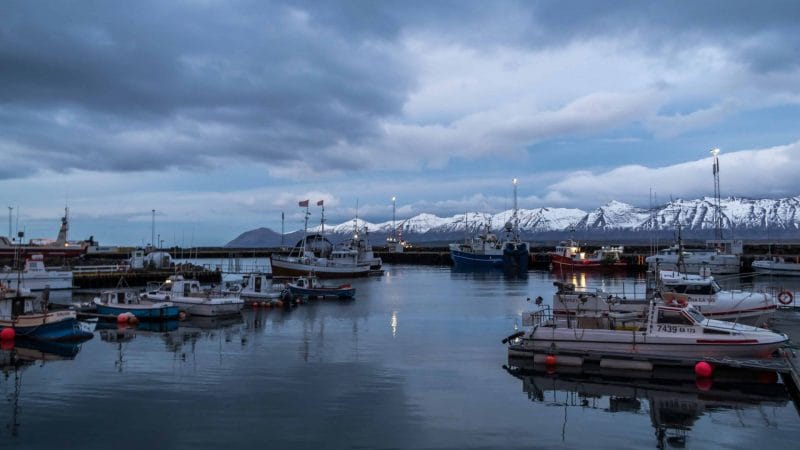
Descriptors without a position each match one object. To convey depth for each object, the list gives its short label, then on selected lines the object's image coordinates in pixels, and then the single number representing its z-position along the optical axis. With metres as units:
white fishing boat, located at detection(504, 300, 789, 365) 24.03
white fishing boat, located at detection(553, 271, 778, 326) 30.94
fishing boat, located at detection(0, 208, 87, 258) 85.62
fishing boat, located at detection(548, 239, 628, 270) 104.62
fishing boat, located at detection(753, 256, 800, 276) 80.88
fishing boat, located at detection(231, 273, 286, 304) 49.22
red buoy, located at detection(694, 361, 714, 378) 23.06
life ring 37.80
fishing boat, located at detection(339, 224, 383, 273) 102.38
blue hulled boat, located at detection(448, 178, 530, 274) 111.44
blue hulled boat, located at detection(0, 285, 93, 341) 31.25
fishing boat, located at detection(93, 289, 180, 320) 39.31
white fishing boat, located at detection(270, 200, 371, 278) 82.19
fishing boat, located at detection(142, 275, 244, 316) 42.06
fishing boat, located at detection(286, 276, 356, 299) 54.91
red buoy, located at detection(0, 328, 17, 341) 30.88
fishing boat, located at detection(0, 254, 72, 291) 55.56
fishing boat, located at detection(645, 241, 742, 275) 83.18
